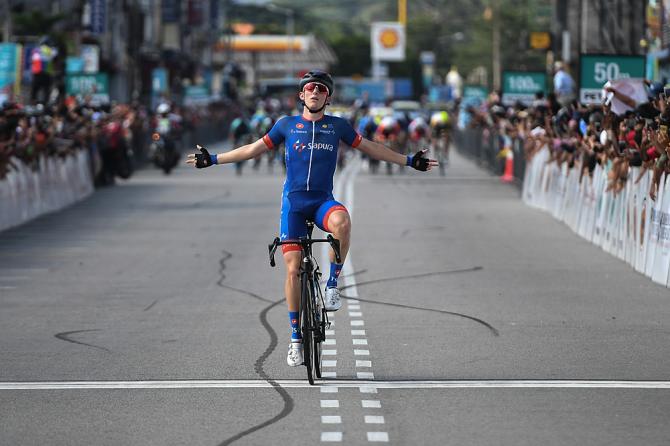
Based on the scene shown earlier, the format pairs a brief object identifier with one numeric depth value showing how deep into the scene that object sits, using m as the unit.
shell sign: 171.62
